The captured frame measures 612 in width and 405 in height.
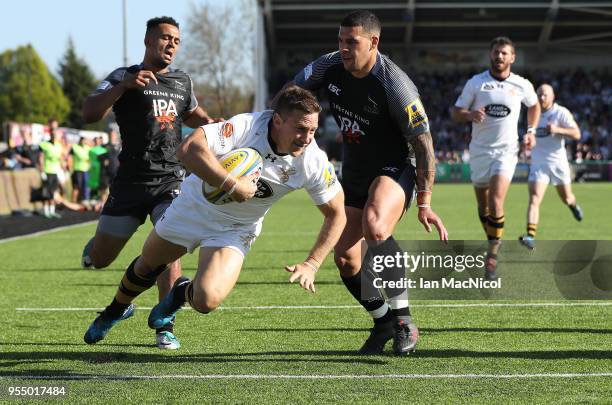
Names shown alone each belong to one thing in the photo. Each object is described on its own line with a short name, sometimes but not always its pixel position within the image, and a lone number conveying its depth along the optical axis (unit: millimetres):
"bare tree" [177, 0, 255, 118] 70438
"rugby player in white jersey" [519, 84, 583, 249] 14336
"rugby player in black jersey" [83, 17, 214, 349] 7445
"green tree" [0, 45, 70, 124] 107938
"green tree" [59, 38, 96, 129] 117438
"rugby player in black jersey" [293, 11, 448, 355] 6562
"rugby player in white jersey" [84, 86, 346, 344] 5680
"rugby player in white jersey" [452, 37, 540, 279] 11031
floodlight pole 48922
